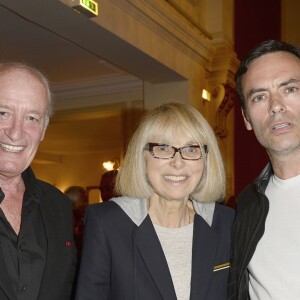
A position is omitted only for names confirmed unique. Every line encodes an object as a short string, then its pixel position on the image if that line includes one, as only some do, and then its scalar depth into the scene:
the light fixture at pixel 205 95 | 6.46
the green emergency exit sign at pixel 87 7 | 3.99
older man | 2.03
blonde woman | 2.09
